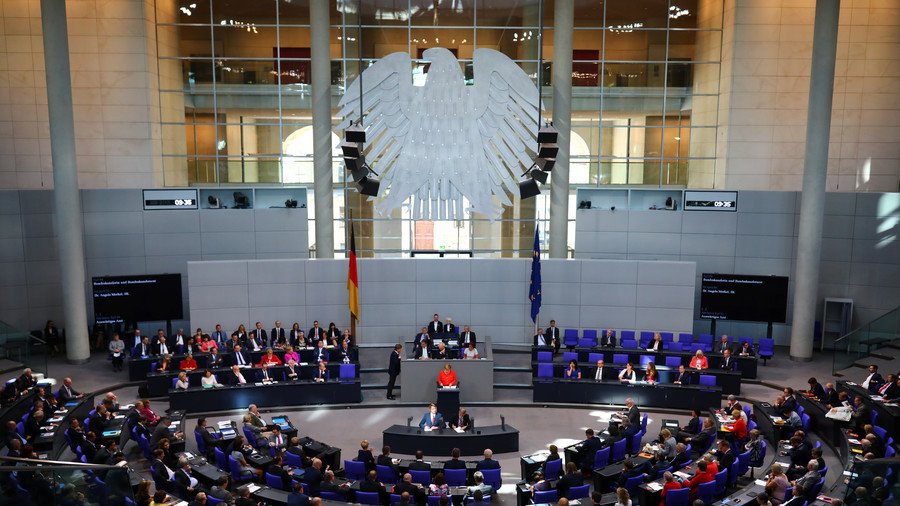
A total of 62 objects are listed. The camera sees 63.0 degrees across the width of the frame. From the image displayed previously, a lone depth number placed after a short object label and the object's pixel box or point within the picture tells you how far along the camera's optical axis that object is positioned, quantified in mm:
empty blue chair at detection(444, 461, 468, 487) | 11742
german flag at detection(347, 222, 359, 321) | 18891
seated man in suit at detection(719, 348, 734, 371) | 17505
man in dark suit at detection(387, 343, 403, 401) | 16984
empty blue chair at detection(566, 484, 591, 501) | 10957
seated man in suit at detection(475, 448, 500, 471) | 11898
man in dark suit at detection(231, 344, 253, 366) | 17469
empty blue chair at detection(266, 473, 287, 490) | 11422
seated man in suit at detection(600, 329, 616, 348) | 19078
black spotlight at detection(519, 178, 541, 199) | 17469
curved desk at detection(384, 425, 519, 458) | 13781
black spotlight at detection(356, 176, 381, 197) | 17516
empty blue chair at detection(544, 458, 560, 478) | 12000
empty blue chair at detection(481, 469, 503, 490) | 11820
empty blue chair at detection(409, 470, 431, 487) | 11695
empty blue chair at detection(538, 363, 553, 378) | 17359
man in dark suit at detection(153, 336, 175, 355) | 18266
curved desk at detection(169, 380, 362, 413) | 15883
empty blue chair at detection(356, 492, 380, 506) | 11047
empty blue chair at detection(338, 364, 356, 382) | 17156
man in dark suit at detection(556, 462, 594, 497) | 10969
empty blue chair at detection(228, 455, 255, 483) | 11859
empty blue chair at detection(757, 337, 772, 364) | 19488
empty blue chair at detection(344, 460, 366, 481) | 11914
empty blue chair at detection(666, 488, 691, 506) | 10836
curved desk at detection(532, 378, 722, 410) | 16203
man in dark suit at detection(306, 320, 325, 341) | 19141
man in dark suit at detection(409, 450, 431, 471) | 11727
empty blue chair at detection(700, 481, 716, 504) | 10961
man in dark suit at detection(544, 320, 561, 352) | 19203
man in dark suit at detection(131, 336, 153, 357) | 18250
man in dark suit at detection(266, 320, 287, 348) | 19047
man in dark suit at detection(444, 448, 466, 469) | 11844
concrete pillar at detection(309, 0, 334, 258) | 20359
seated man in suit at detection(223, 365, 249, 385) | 16469
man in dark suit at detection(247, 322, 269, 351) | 18625
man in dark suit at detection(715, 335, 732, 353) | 18648
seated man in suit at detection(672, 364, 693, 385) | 16594
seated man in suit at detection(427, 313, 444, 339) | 19547
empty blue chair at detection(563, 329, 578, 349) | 19906
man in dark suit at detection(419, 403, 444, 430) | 13945
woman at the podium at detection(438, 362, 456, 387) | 16016
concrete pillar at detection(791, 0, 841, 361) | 19047
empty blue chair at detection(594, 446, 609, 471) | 12695
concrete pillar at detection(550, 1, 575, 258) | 20625
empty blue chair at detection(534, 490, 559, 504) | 11047
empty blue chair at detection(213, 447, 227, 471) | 12180
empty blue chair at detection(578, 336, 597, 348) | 19694
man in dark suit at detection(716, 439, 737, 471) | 11773
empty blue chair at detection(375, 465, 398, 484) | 11914
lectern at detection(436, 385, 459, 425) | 15734
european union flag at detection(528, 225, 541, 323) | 19156
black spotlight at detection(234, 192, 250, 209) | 22250
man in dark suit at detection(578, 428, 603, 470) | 12763
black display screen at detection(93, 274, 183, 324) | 19797
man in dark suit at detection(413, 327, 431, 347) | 17859
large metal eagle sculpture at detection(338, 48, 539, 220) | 17453
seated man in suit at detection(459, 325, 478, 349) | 18703
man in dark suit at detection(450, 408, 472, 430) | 13977
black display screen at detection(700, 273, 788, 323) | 20438
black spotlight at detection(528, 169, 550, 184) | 17031
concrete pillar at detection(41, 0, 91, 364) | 18062
